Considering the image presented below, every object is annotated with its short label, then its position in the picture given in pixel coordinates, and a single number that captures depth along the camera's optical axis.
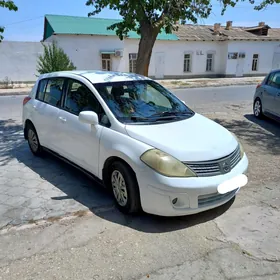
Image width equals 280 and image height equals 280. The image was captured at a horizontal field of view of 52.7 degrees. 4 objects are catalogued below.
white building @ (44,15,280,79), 22.81
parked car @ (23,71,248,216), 3.01
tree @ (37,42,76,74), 17.17
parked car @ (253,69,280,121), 7.58
